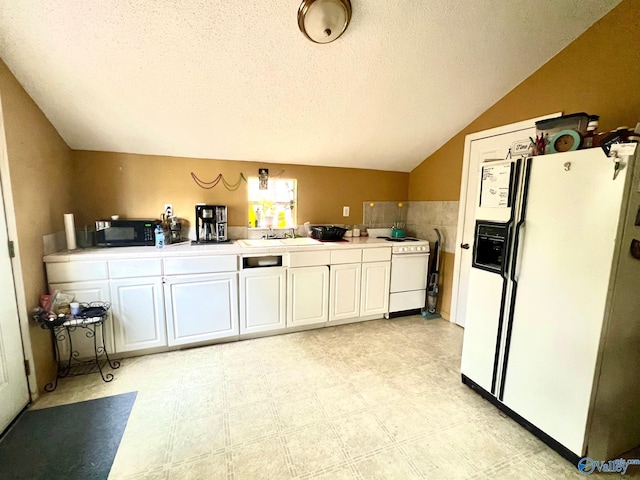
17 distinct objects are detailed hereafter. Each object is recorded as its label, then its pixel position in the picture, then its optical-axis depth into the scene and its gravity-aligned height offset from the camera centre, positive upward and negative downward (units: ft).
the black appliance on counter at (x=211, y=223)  9.16 -0.59
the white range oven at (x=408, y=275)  10.69 -2.57
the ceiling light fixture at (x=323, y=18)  5.27 +3.71
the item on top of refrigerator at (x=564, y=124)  5.35 +1.73
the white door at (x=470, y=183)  8.39 +0.92
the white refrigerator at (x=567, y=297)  4.46 -1.55
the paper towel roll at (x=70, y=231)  7.54 -0.76
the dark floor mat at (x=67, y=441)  4.70 -4.46
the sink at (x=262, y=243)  9.12 -1.25
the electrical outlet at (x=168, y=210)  9.41 -0.18
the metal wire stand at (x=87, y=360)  6.97 -4.04
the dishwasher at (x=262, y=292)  8.80 -2.75
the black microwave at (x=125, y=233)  7.98 -0.83
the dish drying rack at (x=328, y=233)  10.42 -0.95
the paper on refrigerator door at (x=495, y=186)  5.80 +0.53
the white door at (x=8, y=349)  5.51 -2.99
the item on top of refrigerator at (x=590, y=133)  5.11 +1.45
